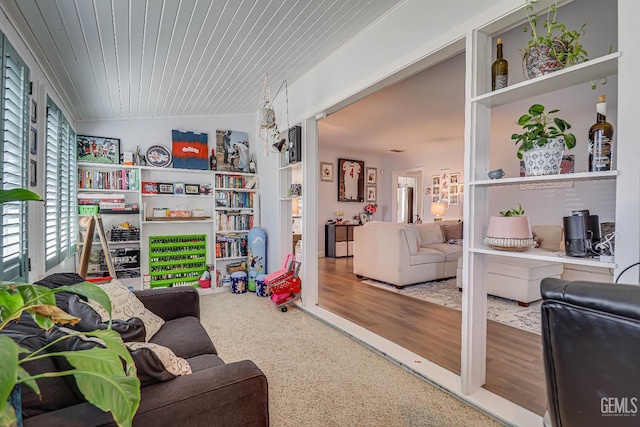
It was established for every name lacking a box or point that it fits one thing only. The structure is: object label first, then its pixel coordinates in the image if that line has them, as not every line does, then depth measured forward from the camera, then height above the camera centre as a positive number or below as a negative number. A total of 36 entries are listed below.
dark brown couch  0.92 -0.60
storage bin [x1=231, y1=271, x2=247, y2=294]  4.34 -0.99
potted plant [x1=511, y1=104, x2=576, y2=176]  1.58 +0.35
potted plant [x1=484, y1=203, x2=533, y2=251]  1.71 -0.11
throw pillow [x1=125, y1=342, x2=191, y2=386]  1.06 -0.53
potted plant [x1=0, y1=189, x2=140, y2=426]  0.57 -0.32
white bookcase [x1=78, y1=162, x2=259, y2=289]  4.08 +0.07
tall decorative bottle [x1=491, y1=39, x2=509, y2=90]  1.78 +0.79
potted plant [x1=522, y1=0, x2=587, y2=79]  1.53 +0.79
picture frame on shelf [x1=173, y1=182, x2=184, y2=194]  4.34 +0.30
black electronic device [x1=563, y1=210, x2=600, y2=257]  1.45 -0.09
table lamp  7.36 +0.08
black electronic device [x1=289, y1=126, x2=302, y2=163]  3.63 +0.77
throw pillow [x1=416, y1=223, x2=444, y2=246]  5.48 -0.37
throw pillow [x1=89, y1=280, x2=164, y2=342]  1.82 -0.58
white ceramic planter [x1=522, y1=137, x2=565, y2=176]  1.58 +0.28
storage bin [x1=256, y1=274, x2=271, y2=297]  4.15 -1.01
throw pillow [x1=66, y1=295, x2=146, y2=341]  1.34 -0.49
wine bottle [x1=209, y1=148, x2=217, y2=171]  4.54 +0.69
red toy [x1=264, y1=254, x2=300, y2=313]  3.52 -0.82
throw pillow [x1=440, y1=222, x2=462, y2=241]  5.93 -0.37
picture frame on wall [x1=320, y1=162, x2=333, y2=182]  7.62 +0.96
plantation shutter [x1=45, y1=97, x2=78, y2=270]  2.72 +0.19
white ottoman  3.57 -0.73
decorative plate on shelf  4.23 +0.72
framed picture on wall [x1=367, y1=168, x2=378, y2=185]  8.53 +0.96
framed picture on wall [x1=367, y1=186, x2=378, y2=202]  8.52 +0.50
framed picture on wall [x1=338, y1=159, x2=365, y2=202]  7.95 +0.80
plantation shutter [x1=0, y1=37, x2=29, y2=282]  1.82 +0.32
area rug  3.15 -1.06
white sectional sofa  4.45 -0.64
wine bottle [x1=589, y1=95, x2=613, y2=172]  1.38 +0.32
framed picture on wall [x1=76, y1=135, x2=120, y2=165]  3.88 +0.75
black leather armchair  0.67 -0.32
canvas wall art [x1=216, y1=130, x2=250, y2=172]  4.63 +0.88
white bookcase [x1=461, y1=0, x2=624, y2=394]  1.84 +0.13
